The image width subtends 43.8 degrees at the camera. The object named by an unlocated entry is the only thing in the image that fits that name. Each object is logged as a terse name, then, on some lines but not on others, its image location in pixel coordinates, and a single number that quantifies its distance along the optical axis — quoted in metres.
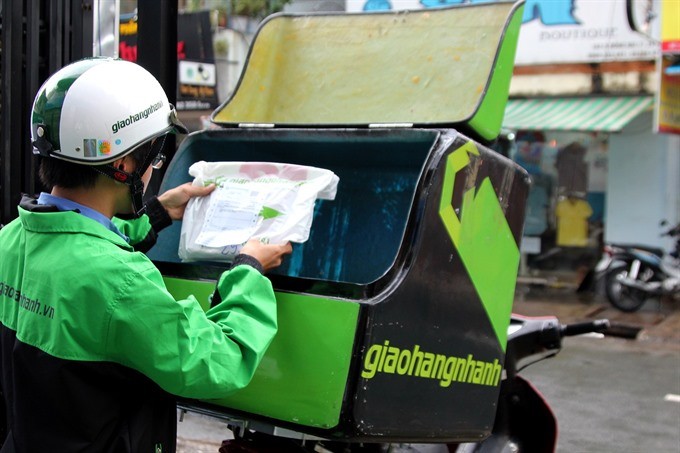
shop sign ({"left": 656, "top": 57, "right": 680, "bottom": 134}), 10.04
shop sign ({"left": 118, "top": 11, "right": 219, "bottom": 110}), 13.30
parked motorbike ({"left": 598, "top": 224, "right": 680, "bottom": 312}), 9.93
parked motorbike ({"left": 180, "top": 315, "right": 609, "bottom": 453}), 3.16
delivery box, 2.14
